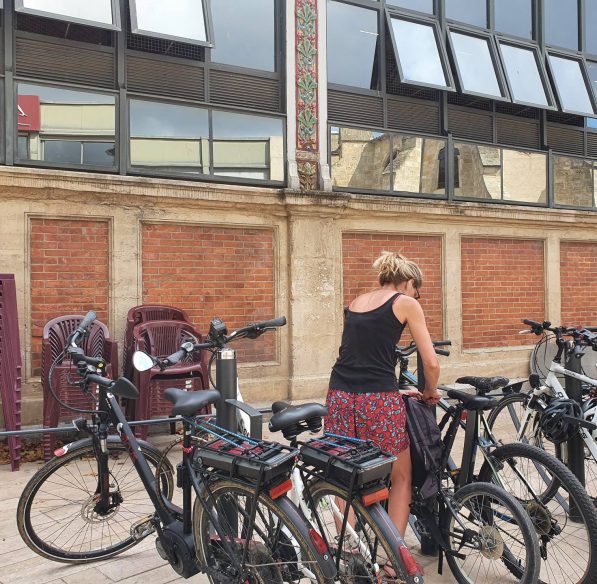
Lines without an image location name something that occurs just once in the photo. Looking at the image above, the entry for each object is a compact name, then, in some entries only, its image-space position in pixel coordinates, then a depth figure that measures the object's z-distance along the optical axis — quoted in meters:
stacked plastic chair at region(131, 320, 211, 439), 5.45
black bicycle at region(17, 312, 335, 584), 2.41
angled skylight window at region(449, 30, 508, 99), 8.47
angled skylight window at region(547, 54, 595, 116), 9.22
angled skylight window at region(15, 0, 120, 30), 6.00
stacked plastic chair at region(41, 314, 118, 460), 5.22
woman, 3.14
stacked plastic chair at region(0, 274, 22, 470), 5.04
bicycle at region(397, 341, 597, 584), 2.92
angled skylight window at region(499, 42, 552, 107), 8.80
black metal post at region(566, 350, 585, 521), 3.80
